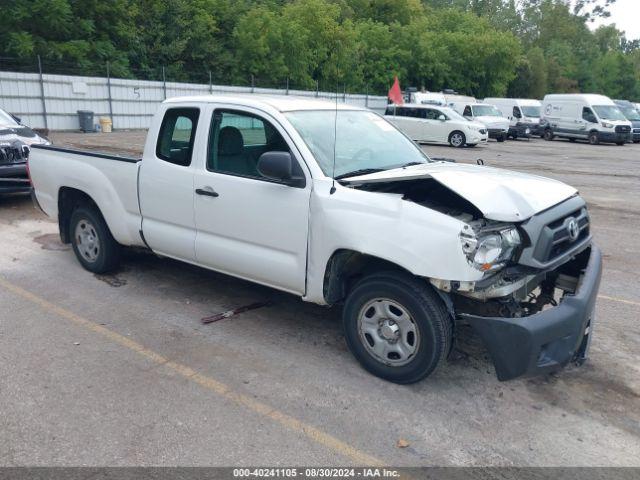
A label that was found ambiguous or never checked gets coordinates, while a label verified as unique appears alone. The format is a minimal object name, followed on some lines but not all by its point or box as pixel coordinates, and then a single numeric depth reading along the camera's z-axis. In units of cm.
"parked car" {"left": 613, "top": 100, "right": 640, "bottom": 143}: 3203
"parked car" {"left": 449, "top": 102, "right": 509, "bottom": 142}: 2859
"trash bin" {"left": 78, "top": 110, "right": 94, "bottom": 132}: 2445
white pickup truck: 353
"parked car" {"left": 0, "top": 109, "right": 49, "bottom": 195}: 891
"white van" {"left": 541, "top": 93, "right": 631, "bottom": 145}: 2891
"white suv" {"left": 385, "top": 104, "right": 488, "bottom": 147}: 2442
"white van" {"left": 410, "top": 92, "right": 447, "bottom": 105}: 3000
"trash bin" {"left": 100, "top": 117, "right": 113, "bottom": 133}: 2531
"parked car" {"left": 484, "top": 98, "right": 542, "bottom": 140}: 3081
